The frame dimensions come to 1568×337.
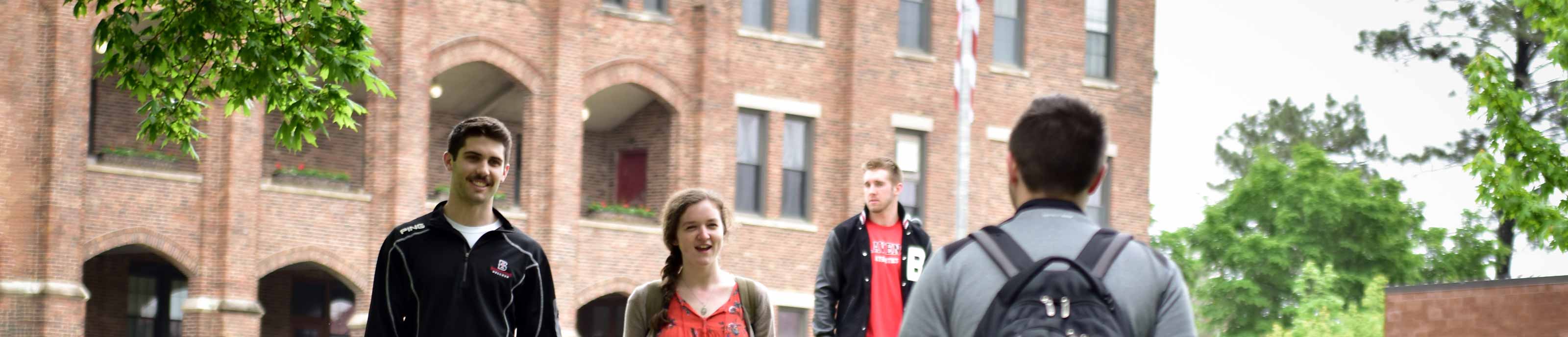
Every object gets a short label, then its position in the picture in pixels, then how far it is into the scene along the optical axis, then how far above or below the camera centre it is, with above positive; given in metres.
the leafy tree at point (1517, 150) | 20.55 +0.62
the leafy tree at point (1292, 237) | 60.75 -0.97
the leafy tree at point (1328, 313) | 55.19 -2.94
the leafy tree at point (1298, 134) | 78.44 +2.80
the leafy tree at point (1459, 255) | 57.94 -1.30
